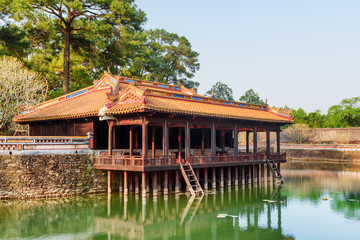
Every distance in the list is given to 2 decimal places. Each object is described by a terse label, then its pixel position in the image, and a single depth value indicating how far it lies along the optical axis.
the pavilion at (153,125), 21.06
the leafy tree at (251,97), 86.81
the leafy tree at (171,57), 55.09
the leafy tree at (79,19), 30.61
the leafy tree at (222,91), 85.69
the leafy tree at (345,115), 64.75
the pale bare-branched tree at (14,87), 26.70
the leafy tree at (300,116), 74.46
